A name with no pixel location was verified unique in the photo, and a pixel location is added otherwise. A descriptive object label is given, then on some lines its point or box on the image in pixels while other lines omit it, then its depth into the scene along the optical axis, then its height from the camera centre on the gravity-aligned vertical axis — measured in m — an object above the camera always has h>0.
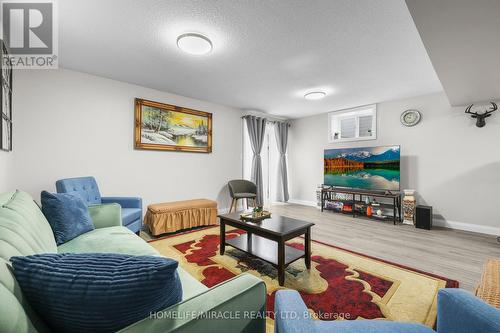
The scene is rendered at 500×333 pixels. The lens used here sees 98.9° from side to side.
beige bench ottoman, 3.22 -0.79
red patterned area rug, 1.62 -1.08
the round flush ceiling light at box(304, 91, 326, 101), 3.76 +1.28
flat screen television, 4.07 -0.04
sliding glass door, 5.87 +0.00
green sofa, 0.55 -0.46
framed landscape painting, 3.62 +0.71
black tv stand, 4.00 -0.68
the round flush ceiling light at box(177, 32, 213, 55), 2.15 +1.27
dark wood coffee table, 1.95 -0.77
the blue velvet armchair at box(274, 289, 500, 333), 0.78 -0.60
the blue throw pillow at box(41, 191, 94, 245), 1.67 -0.40
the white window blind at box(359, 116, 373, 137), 4.76 +0.91
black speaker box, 3.62 -0.87
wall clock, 4.03 +0.93
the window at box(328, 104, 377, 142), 4.66 +0.98
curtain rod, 5.07 +1.24
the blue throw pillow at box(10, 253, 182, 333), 0.58 -0.34
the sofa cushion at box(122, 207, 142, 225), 2.62 -0.61
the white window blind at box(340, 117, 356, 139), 5.04 +0.92
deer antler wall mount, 3.38 +0.82
